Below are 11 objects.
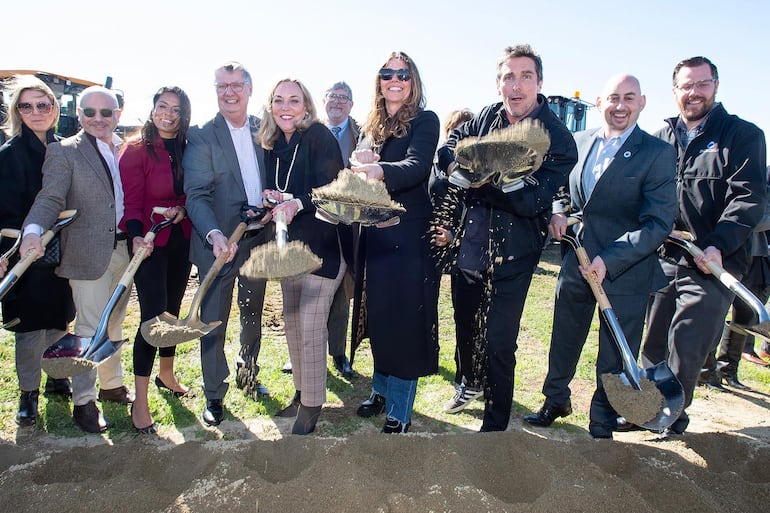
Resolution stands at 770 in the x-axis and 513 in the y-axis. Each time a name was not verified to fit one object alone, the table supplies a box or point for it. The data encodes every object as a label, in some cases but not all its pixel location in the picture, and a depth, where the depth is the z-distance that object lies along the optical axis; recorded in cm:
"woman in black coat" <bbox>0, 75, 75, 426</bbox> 303
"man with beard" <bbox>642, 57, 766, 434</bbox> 276
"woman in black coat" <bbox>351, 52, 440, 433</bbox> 276
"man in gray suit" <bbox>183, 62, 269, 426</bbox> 297
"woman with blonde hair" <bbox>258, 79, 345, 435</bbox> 287
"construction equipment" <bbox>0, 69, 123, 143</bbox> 978
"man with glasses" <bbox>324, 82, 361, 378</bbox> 412
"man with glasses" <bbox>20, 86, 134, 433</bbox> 299
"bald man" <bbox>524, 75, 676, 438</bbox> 258
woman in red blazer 301
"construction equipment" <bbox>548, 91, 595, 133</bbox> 1059
